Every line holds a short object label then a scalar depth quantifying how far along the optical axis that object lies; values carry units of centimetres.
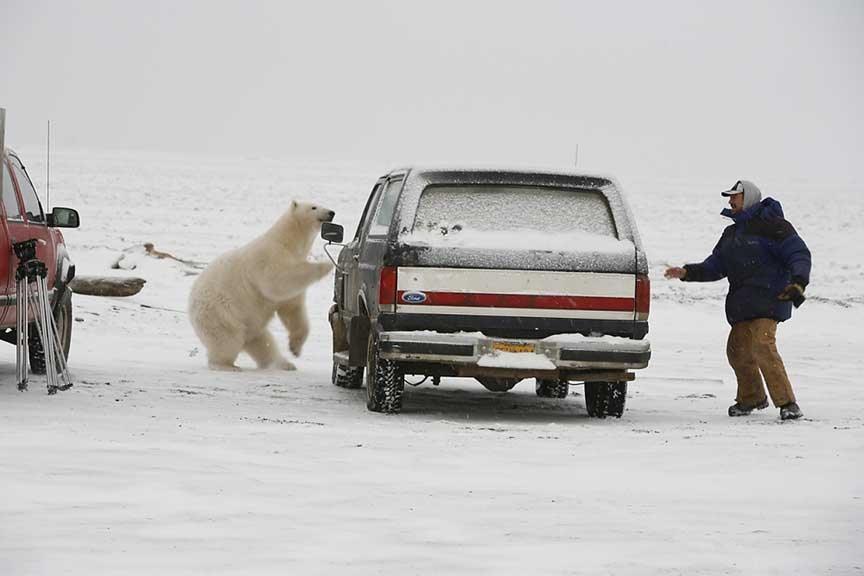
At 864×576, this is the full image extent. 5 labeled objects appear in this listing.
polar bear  2197
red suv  1756
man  1756
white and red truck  1612
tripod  1752
